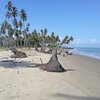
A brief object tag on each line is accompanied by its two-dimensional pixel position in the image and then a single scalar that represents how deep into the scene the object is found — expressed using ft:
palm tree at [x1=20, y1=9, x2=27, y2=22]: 104.27
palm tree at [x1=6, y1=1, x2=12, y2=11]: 98.00
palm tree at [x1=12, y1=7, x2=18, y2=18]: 97.04
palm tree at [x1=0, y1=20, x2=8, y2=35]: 116.90
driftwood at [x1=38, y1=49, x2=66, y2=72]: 25.62
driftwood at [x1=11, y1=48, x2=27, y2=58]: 46.70
